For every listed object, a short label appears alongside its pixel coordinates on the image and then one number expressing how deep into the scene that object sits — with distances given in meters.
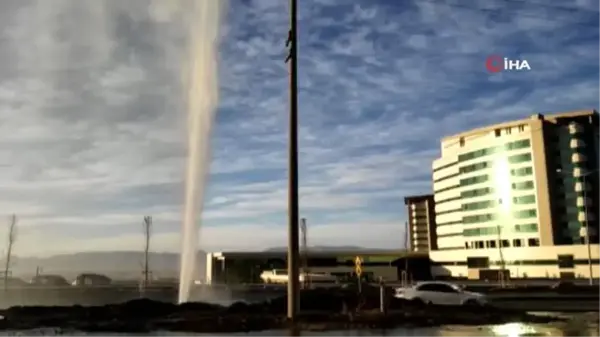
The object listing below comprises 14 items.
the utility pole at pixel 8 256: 79.66
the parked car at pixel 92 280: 102.99
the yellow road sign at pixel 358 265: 25.69
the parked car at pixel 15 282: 88.35
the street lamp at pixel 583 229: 117.62
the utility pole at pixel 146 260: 77.75
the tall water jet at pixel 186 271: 33.69
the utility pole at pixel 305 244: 77.22
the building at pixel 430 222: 190.12
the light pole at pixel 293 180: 19.88
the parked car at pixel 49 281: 96.64
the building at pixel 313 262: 141.38
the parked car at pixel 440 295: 31.71
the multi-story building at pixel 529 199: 119.00
